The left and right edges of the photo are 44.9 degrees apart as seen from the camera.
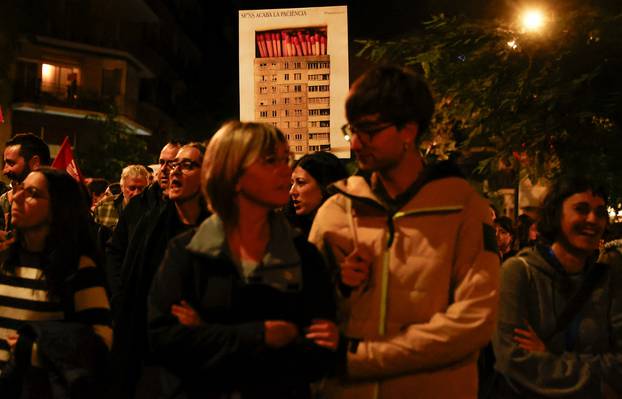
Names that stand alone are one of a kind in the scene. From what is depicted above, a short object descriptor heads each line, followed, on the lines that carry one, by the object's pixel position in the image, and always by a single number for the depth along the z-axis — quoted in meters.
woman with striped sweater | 3.54
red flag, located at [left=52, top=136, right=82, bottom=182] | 9.72
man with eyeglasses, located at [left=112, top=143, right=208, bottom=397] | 4.64
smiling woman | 3.59
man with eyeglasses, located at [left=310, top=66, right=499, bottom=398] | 2.87
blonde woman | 2.65
